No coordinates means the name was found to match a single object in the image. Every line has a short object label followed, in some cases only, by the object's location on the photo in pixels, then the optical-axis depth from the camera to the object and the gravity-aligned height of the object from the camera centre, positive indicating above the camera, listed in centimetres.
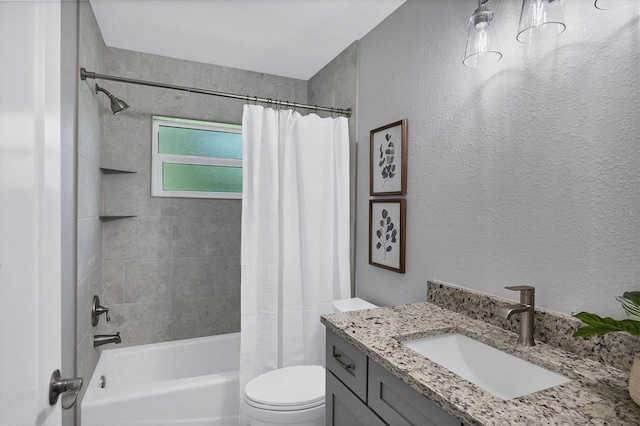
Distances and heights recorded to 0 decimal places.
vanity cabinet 92 -58
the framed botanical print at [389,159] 181 +32
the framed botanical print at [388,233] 182 -12
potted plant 74 -26
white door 50 +1
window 257 +44
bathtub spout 207 -80
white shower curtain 198 -13
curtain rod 175 +72
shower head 204 +67
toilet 157 -90
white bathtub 178 -106
